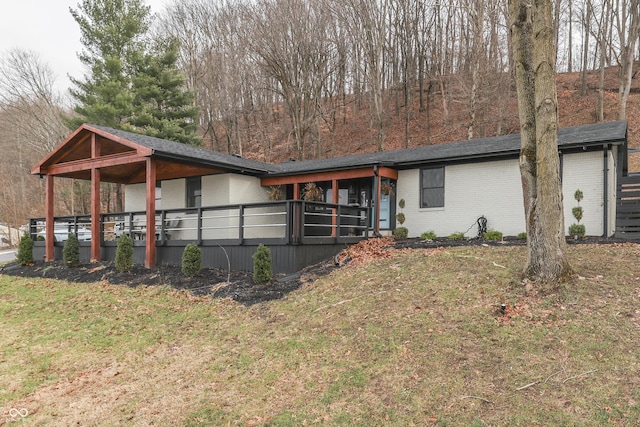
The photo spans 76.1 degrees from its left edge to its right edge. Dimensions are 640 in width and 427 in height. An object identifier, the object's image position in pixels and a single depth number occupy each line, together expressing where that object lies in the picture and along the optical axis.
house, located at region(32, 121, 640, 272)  11.05
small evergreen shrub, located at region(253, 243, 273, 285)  9.29
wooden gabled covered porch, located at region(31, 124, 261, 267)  11.82
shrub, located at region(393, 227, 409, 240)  13.82
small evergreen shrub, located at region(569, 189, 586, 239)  10.84
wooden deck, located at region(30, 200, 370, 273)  10.28
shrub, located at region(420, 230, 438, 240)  13.04
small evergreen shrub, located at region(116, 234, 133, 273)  11.70
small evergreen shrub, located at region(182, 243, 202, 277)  10.45
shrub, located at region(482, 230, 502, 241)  11.53
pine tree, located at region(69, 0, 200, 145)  23.48
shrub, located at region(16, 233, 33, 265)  15.06
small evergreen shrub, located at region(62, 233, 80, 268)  13.45
